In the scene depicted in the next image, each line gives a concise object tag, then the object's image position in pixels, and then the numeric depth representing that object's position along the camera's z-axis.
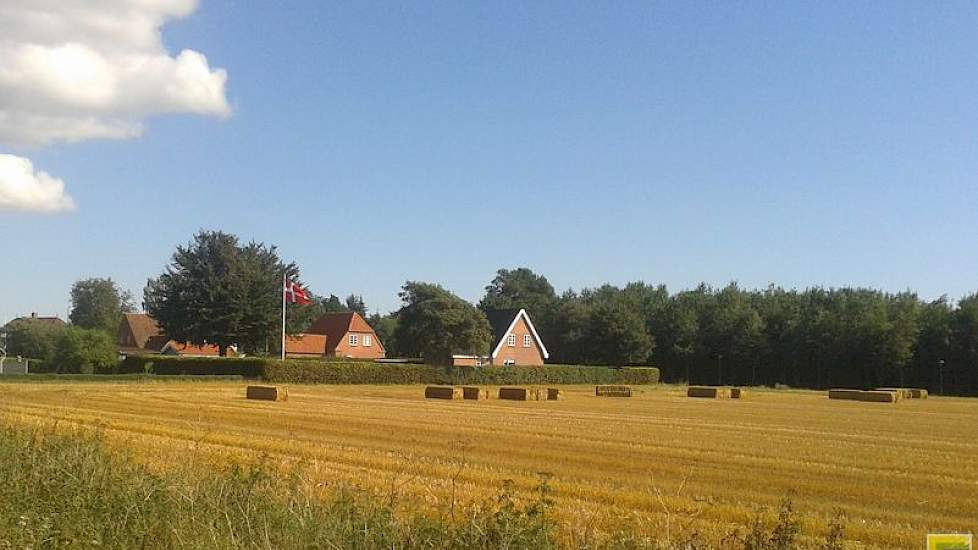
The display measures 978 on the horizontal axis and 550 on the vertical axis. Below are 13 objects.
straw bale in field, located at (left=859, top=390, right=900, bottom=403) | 64.31
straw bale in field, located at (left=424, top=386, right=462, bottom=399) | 54.47
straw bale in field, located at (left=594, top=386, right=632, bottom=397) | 65.50
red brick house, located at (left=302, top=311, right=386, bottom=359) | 120.19
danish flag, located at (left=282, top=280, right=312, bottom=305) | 78.17
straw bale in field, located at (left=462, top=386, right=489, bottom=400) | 54.81
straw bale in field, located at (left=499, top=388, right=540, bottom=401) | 55.28
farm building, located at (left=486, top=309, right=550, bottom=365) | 108.68
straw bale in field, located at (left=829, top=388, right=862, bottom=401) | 66.55
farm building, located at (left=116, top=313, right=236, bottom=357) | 114.33
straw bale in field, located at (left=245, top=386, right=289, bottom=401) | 45.38
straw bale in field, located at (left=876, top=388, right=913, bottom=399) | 72.69
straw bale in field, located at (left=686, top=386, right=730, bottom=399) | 66.88
